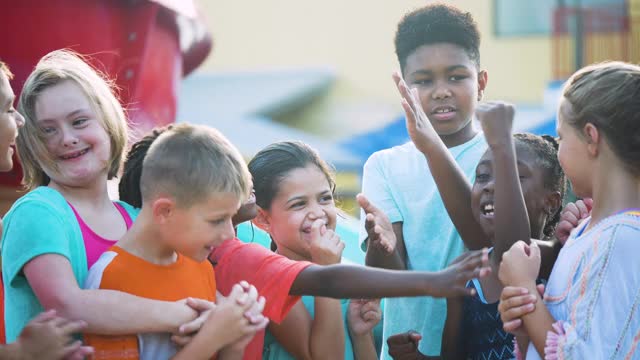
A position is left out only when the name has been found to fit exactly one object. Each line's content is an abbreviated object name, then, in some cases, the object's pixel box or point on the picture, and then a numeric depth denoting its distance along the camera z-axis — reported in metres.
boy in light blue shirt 5.29
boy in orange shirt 3.93
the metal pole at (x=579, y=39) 20.27
